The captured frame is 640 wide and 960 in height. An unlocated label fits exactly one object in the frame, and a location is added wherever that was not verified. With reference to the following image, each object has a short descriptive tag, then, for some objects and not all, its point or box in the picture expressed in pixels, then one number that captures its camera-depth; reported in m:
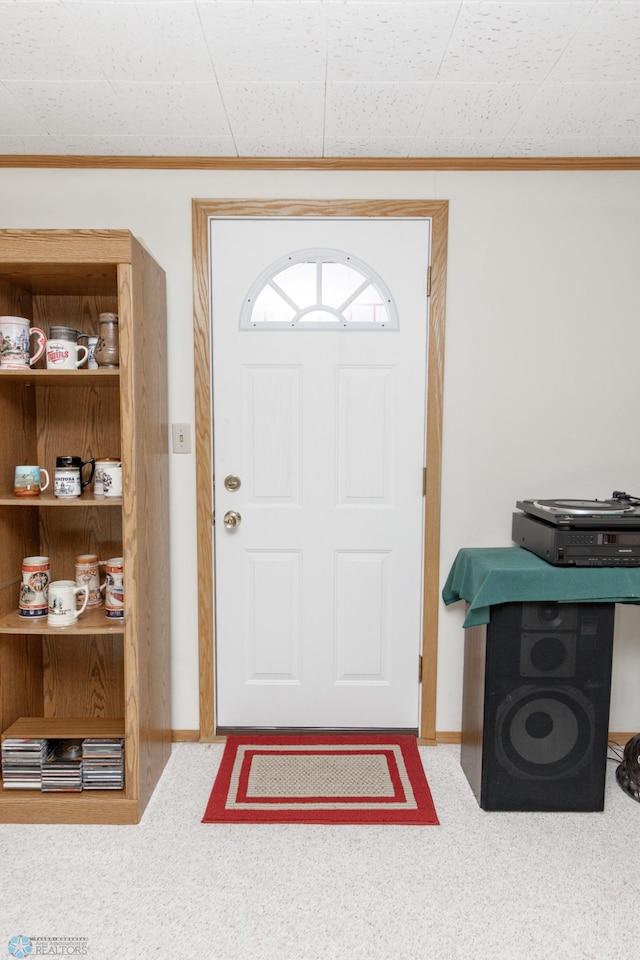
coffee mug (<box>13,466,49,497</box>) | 2.12
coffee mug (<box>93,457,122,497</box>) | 2.13
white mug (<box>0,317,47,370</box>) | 2.03
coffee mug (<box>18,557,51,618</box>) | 2.10
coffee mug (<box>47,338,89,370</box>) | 2.05
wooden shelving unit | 1.98
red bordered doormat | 2.07
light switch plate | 2.44
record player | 2.02
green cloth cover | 1.99
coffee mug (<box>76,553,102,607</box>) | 2.20
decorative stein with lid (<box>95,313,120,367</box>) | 2.07
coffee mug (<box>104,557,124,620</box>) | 2.12
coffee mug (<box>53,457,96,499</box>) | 2.10
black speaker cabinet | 2.04
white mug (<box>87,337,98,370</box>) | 2.14
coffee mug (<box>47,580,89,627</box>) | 2.09
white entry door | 2.39
